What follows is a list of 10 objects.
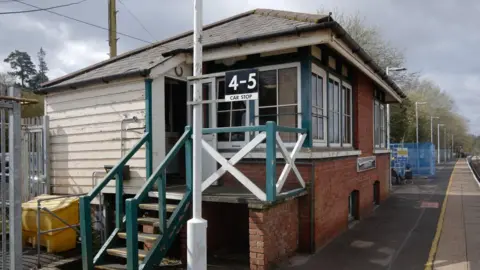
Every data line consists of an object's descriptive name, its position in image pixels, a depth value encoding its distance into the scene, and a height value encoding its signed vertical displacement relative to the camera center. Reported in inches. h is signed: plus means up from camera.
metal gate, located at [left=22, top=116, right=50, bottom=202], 357.7 -16.9
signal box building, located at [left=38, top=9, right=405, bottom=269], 237.7 -0.5
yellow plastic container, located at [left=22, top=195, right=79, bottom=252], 291.9 -63.1
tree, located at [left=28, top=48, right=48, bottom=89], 1679.3 +313.0
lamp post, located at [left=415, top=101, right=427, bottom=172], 1097.4 -72.0
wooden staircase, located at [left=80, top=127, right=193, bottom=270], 209.9 -51.0
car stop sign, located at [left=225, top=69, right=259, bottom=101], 182.2 +25.3
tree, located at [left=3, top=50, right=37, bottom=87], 1657.2 +320.8
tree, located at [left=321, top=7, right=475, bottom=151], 1122.7 +185.1
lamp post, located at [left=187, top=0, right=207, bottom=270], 181.8 -19.2
